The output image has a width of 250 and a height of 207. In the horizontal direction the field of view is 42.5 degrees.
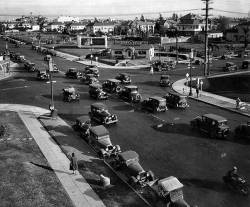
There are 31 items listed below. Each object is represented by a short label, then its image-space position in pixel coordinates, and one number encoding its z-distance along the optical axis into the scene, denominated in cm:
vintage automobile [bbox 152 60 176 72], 6439
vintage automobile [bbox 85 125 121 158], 2448
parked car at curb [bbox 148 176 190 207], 1766
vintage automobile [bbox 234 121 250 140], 2769
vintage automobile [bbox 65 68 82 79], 5675
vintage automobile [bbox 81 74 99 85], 5103
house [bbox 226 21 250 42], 11538
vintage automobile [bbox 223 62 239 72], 6322
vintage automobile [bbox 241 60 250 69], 6639
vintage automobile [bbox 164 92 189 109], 3727
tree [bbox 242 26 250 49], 11292
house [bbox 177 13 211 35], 15438
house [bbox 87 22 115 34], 19838
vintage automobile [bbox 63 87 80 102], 4088
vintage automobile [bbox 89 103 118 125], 3181
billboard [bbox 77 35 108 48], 10400
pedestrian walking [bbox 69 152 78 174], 2152
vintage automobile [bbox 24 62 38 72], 6448
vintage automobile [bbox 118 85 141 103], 4000
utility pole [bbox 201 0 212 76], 5530
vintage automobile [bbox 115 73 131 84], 5128
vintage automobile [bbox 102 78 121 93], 4480
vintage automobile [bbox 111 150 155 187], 2031
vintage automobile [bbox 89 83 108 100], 4142
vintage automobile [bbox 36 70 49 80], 5482
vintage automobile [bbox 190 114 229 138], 2778
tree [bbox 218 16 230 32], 16938
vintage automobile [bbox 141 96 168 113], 3557
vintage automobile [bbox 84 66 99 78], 5722
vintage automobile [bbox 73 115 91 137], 2831
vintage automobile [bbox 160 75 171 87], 4988
